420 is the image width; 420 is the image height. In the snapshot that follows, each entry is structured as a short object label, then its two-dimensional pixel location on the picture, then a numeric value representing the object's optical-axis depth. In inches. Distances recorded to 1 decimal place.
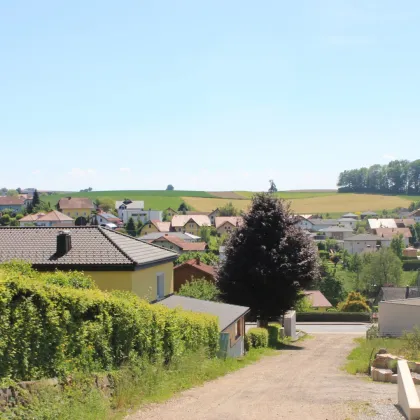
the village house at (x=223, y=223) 5831.7
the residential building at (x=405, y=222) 6574.8
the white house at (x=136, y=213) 6827.8
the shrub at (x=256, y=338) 1182.2
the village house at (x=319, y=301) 2707.9
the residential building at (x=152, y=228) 5649.6
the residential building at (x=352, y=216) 7495.1
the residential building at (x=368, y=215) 7508.9
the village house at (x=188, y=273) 2440.8
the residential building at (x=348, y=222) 6781.5
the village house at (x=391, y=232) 5915.4
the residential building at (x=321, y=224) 6879.9
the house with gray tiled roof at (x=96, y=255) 859.4
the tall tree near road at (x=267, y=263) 1456.7
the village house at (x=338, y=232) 6304.1
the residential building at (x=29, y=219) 5030.5
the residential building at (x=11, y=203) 7050.7
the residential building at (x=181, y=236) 4837.6
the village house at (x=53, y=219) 4986.0
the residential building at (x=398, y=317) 1596.9
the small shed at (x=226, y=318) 900.7
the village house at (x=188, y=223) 6102.4
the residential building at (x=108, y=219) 5756.9
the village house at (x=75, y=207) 6348.4
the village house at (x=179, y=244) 4306.1
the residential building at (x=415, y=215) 7092.5
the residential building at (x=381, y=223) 6437.0
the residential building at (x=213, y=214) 6772.1
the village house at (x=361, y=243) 5575.8
